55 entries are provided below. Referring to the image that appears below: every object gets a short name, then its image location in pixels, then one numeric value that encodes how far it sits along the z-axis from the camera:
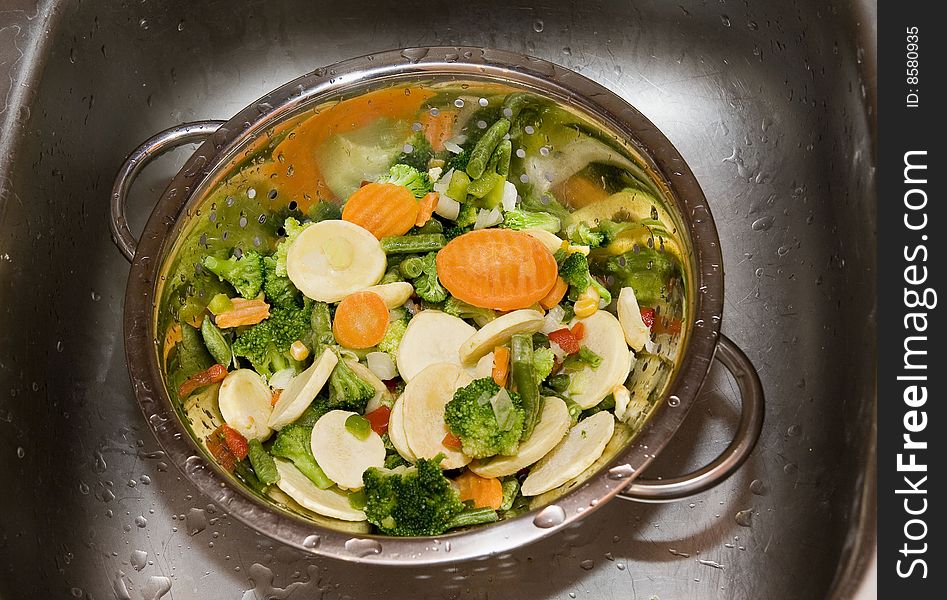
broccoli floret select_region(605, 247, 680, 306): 0.84
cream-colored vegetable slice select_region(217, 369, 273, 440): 0.82
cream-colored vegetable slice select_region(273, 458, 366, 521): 0.80
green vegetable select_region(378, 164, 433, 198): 0.87
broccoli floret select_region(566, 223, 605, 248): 0.87
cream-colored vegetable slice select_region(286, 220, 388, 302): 0.85
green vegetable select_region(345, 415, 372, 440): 0.82
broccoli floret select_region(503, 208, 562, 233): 0.87
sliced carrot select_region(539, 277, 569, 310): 0.85
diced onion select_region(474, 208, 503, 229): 0.87
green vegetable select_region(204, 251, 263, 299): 0.85
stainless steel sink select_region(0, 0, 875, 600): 0.84
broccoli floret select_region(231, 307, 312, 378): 0.84
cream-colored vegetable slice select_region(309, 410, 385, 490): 0.81
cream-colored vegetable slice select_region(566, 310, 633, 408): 0.83
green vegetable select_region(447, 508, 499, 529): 0.79
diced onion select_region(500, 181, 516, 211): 0.87
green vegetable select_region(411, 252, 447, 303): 0.85
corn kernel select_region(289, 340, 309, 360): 0.85
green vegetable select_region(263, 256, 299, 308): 0.86
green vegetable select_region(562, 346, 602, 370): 0.83
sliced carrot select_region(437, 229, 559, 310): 0.85
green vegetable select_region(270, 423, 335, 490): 0.81
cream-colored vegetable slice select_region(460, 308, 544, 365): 0.82
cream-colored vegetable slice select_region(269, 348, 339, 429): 0.82
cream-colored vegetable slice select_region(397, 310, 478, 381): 0.84
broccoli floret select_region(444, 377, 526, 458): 0.80
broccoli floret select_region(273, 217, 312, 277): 0.86
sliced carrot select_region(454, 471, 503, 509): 0.81
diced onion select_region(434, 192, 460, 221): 0.87
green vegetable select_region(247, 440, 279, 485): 0.81
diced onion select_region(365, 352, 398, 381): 0.85
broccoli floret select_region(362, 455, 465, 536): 0.79
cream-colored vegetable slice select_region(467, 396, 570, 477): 0.81
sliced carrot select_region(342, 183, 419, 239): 0.87
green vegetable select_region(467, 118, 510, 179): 0.86
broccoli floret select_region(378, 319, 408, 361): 0.85
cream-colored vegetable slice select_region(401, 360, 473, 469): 0.81
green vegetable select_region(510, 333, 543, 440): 0.81
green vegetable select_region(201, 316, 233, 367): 0.84
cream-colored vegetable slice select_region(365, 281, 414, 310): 0.85
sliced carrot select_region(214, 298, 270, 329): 0.85
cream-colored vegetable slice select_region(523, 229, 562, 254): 0.86
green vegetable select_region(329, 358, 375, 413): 0.83
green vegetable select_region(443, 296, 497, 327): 0.85
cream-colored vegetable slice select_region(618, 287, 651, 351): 0.84
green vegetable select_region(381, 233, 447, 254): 0.86
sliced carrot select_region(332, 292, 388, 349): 0.84
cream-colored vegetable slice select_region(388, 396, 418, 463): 0.82
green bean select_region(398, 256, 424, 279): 0.86
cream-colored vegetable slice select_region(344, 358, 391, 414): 0.84
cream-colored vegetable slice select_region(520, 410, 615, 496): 0.80
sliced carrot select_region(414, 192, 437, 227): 0.87
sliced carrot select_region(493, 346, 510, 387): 0.83
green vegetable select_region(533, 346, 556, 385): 0.83
